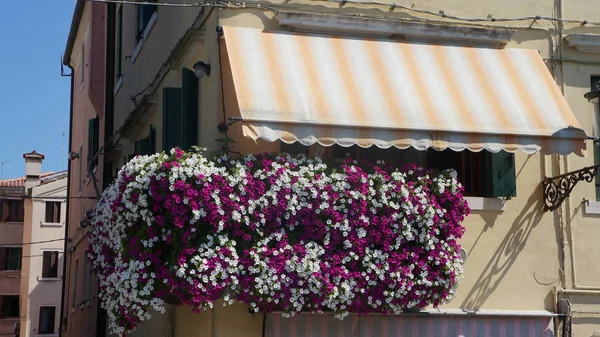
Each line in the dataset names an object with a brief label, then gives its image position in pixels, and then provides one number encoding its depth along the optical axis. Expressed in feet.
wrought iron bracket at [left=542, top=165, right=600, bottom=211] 35.22
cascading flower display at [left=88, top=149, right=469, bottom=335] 30.35
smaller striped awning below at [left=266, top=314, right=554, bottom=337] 32.78
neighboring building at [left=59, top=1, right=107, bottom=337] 67.10
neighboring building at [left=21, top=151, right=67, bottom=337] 150.82
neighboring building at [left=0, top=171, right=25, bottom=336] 163.02
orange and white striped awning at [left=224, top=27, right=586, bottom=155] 31.55
